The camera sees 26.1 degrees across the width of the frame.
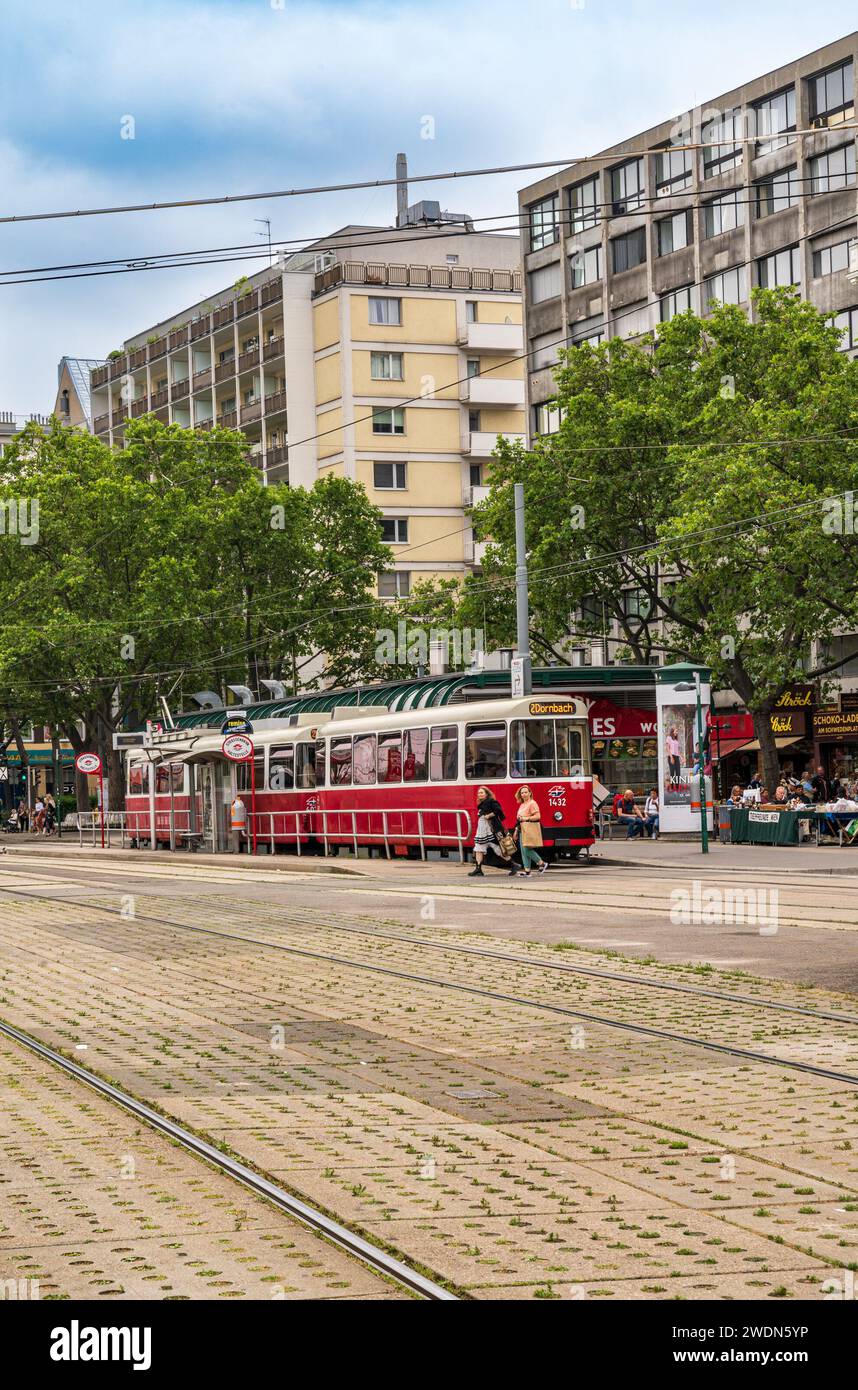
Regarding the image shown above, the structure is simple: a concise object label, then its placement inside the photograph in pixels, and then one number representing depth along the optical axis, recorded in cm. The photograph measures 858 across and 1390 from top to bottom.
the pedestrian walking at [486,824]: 3059
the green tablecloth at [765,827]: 3694
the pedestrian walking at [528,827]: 2978
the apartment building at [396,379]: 8300
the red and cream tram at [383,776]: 3444
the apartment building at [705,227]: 5712
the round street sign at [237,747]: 4194
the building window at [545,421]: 7344
